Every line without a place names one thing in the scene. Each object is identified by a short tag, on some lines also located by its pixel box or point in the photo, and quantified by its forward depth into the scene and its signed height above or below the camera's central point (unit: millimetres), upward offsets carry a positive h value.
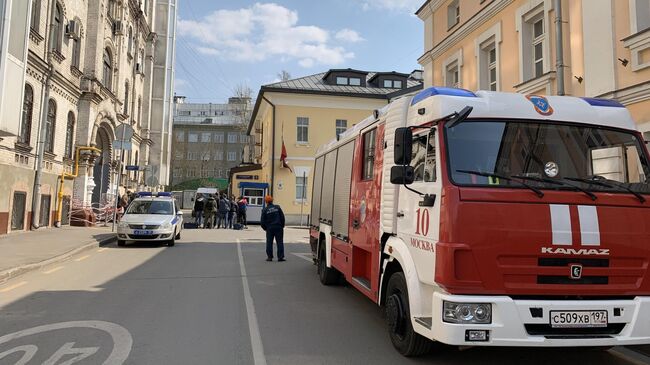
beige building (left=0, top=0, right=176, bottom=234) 16375 +4487
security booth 28719 +892
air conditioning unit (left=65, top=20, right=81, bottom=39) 19688 +7320
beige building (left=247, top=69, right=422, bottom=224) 32750 +6335
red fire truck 3955 -46
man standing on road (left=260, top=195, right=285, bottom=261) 12258 -339
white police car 14828 -420
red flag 32547 +3686
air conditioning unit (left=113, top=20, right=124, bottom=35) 26389 +9894
